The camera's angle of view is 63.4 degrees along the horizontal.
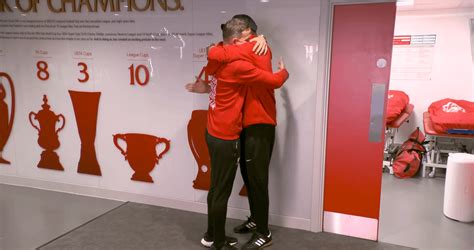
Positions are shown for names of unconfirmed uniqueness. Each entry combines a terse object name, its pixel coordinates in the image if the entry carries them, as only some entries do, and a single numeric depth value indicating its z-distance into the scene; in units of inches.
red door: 112.6
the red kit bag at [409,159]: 185.0
